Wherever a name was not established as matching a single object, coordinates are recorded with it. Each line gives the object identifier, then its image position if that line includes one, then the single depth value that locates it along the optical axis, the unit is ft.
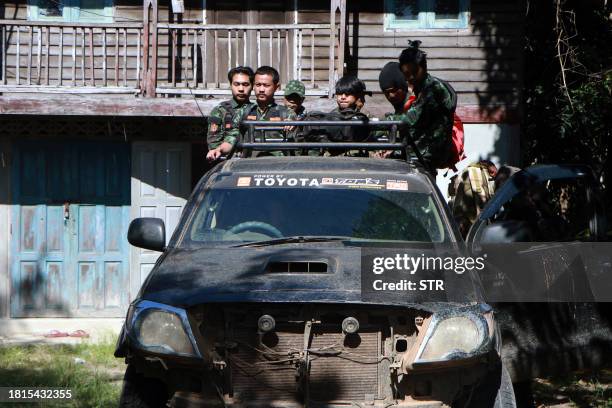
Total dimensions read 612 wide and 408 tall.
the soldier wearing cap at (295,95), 58.03
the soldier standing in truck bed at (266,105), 56.49
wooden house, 89.04
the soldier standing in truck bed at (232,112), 56.49
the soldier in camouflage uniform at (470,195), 58.59
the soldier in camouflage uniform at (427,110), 49.39
